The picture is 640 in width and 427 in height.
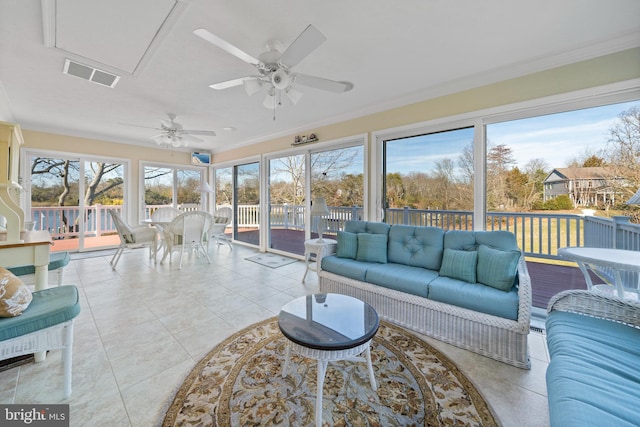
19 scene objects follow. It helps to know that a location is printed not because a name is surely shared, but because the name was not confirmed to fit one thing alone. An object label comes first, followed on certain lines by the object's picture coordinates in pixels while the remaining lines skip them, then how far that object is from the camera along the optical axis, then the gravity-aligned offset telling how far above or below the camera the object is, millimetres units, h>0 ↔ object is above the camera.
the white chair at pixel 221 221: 5664 -230
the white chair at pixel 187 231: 4219 -339
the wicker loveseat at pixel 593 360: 866 -678
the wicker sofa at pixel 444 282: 1812 -636
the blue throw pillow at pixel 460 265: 2189 -497
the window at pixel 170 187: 6285 +655
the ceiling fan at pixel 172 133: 3871 +1256
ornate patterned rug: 1337 -1106
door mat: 4461 -935
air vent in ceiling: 2543 +1501
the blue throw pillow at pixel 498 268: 1974 -473
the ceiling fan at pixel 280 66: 1657 +1150
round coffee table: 1347 -716
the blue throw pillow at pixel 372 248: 2773 -425
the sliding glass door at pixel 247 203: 5879 +210
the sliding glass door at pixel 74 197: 5117 +324
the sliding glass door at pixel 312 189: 4184 +418
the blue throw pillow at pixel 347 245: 2932 -411
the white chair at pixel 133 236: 4047 -412
